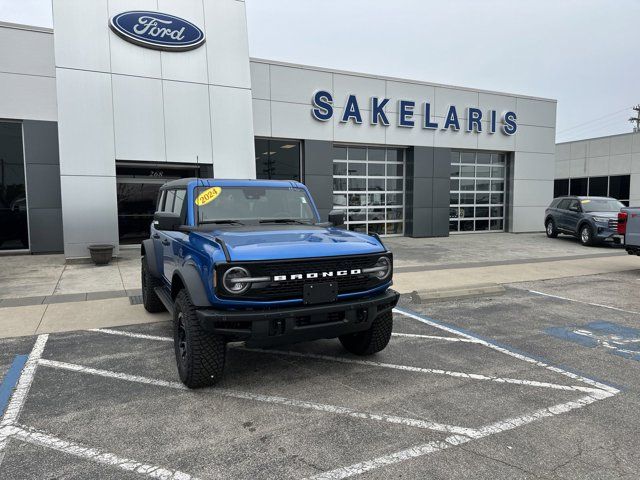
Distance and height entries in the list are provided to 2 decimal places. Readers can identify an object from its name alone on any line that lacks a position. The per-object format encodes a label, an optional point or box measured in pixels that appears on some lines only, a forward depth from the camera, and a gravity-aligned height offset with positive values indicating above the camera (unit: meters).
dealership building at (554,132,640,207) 26.36 +1.98
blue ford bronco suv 3.76 -0.74
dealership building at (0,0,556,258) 12.55 +2.54
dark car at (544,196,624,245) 15.71 -0.68
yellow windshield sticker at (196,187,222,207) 5.09 +0.04
